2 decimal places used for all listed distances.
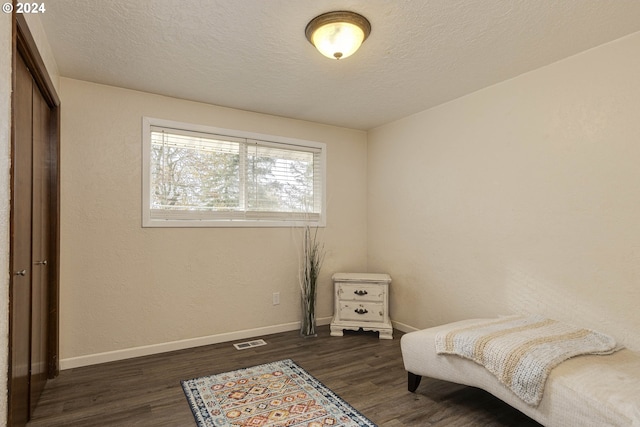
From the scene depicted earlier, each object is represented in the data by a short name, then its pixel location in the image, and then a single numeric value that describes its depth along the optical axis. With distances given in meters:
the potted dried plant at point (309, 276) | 3.73
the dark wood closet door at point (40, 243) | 2.19
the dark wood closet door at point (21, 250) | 1.62
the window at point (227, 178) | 3.27
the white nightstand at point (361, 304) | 3.70
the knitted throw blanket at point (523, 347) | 1.83
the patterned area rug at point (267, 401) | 2.08
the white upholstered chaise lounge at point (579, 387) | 1.54
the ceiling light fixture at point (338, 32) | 1.98
